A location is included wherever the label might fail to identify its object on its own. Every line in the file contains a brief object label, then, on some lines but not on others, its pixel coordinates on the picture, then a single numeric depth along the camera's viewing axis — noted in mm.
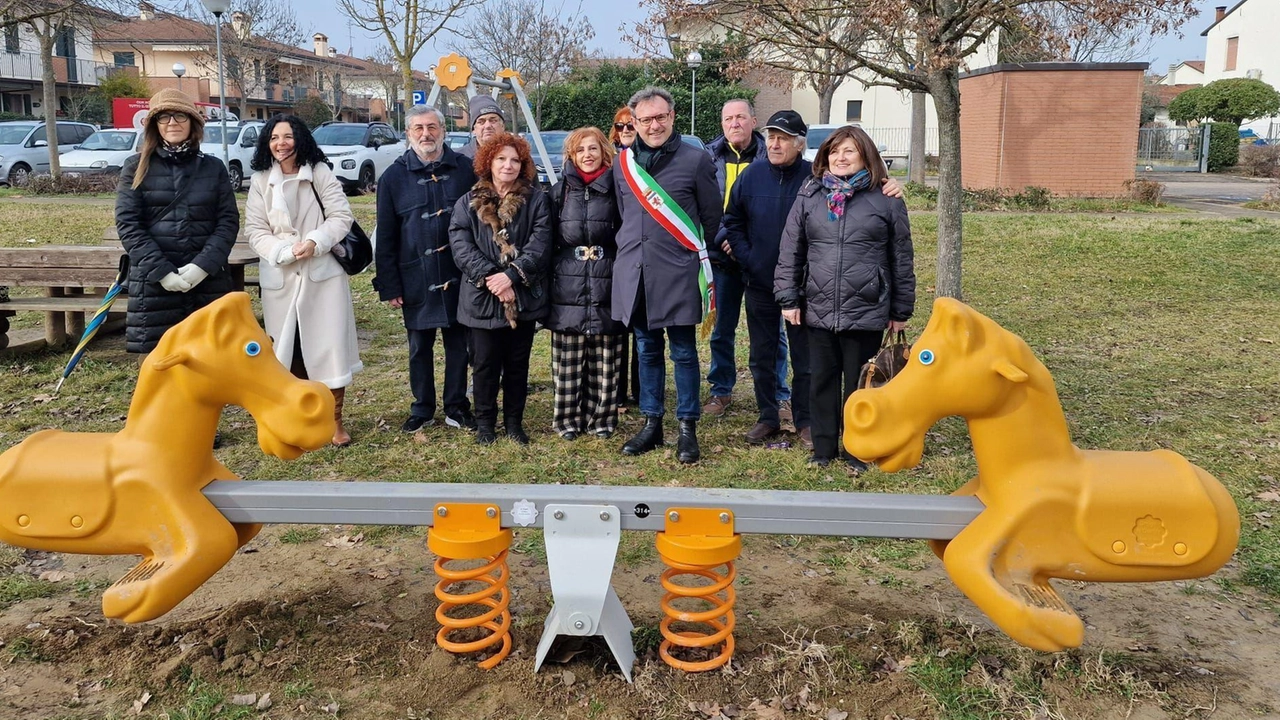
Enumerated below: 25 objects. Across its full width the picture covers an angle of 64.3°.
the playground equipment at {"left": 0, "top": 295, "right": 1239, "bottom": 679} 2811
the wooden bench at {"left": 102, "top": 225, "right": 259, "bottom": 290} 7195
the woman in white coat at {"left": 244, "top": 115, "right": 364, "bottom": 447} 5234
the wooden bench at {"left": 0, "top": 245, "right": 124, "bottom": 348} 7390
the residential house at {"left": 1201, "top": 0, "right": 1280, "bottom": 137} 46156
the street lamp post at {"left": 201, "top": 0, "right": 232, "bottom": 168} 16159
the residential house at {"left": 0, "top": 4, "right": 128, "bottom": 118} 41531
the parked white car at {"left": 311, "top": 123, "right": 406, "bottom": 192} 19609
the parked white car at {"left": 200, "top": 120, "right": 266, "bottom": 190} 20828
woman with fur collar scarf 5246
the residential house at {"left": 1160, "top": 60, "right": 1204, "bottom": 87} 72562
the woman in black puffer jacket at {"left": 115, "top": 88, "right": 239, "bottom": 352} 5082
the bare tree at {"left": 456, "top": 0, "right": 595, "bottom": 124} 38656
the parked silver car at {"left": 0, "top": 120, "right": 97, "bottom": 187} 21609
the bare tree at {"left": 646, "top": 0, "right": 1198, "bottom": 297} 7367
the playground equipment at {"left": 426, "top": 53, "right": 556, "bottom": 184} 8320
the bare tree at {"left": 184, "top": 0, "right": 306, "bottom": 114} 38938
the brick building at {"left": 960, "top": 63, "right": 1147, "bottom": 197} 18234
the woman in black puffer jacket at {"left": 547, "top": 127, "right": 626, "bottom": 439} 5250
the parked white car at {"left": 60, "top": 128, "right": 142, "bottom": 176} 20794
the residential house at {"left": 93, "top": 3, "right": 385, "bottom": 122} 41625
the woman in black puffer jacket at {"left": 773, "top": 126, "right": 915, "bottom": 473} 4762
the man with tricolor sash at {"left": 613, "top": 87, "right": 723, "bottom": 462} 5027
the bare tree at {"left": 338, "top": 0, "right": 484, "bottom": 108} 23031
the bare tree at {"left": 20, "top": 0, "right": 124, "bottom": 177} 18355
